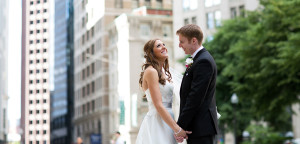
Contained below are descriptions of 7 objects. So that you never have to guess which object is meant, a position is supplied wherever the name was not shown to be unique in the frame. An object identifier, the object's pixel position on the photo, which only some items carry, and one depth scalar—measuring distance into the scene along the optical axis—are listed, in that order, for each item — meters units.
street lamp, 28.38
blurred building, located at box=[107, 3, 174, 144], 63.47
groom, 5.18
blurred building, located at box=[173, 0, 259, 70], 56.94
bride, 5.71
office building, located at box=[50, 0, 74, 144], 93.38
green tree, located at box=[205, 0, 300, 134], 24.39
